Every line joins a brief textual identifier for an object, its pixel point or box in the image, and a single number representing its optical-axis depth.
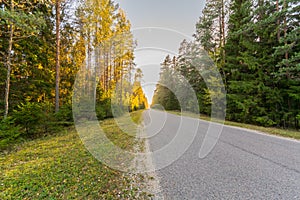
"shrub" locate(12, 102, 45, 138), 5.54
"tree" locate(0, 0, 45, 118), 3.76
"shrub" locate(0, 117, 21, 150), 4.20
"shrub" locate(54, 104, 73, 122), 7.57
